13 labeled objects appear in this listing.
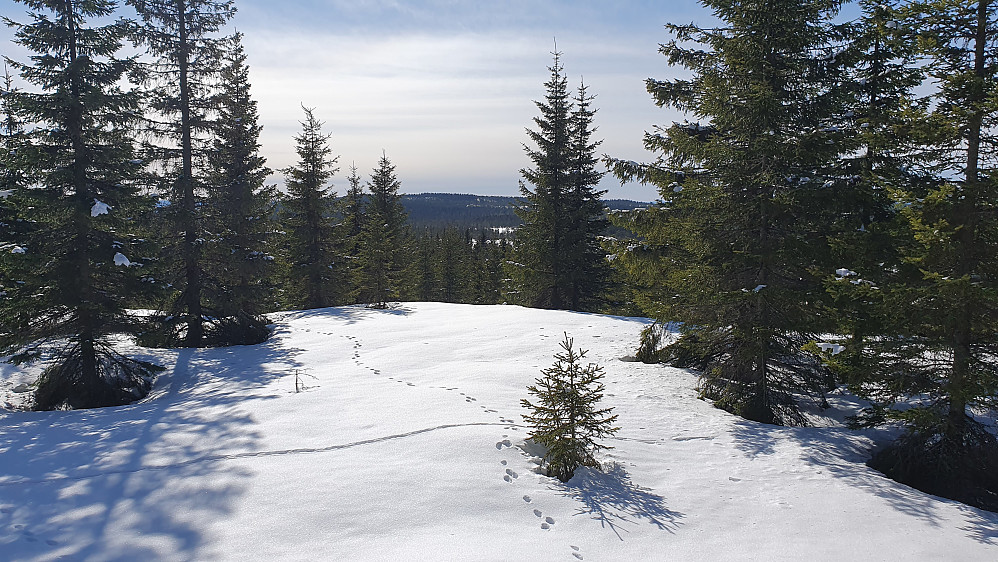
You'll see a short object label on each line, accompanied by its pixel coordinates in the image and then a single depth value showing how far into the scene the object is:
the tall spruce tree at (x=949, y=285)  6.62
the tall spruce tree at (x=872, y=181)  7.35
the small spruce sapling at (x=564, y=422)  6.16
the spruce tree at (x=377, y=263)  24.33
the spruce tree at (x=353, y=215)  31.56
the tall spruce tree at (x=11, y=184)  10.45
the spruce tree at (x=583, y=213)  22.88
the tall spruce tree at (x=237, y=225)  16.47
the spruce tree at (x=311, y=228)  26.62
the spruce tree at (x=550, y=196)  22.98
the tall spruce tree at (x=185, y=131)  15.29
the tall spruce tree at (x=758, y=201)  8.41
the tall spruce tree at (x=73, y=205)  10.70
